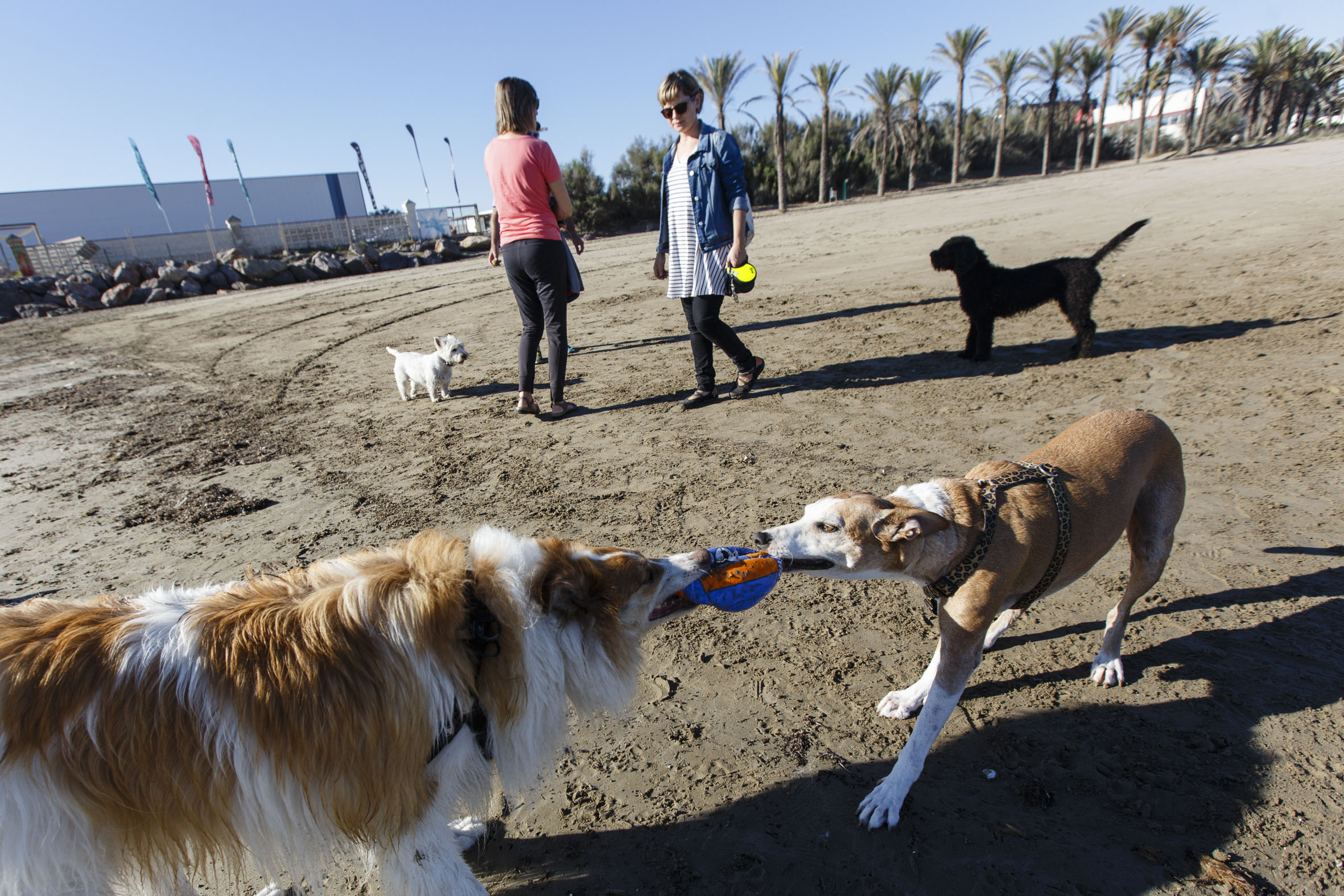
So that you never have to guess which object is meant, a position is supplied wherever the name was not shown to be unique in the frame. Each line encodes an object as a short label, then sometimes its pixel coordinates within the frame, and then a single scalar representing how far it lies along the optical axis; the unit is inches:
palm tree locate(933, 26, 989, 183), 1537.9
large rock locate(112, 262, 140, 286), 898.7
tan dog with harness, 85.8
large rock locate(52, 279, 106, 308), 837.8
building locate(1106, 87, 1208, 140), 2298.2
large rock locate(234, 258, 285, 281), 889.5
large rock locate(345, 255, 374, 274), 956.0
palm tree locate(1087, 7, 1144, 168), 1588.3
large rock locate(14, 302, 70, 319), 790.5
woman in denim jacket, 210.2
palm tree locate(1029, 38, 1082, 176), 1637.6
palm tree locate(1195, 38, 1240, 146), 1642.5
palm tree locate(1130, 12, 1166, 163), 1594.5
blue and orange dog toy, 85.1
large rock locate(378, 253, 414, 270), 1018.1
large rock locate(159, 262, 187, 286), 873.5
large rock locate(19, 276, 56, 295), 861.8
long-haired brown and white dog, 58.6
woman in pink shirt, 206.1
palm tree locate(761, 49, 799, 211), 1333.7
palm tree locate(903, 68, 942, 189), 1561.3
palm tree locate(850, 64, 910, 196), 1547.7
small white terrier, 273.4
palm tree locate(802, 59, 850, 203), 1403.8
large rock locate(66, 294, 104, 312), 821.9
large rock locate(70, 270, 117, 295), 882.1
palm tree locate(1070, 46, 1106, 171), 1628.9
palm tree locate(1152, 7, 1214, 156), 1568.7
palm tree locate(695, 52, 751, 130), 1326.3
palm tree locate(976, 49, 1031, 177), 1628.9
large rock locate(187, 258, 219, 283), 882.1
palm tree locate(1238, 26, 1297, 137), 1702.8
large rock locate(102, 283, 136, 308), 817.5
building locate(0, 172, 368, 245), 1793.8
